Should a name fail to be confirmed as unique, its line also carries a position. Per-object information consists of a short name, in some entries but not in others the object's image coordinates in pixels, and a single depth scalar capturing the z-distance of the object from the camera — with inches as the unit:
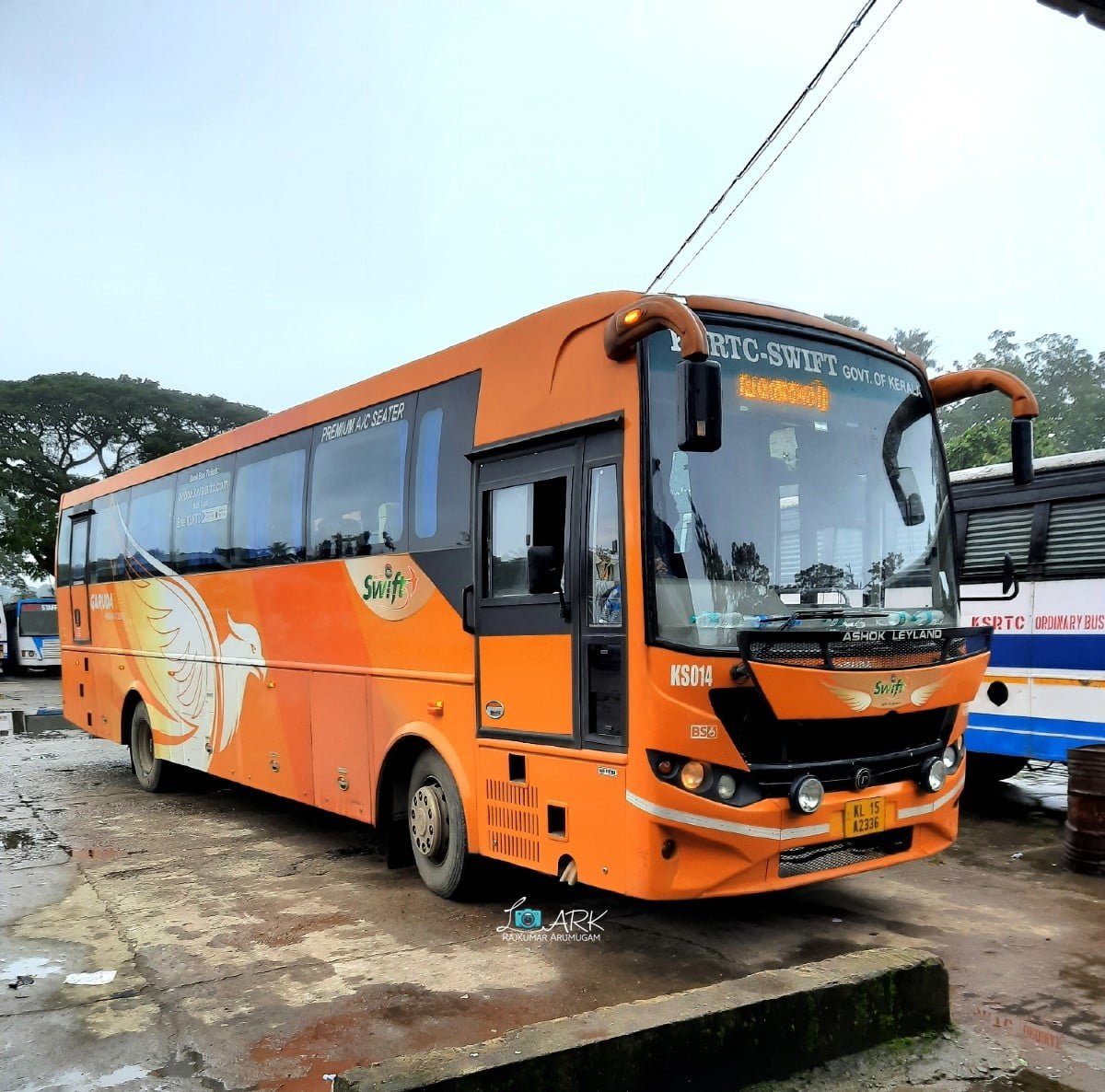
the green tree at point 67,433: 1567.4
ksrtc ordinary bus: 320.8
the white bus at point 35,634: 1409.9
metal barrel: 280.7
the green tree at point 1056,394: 1763.0
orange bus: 194.7
